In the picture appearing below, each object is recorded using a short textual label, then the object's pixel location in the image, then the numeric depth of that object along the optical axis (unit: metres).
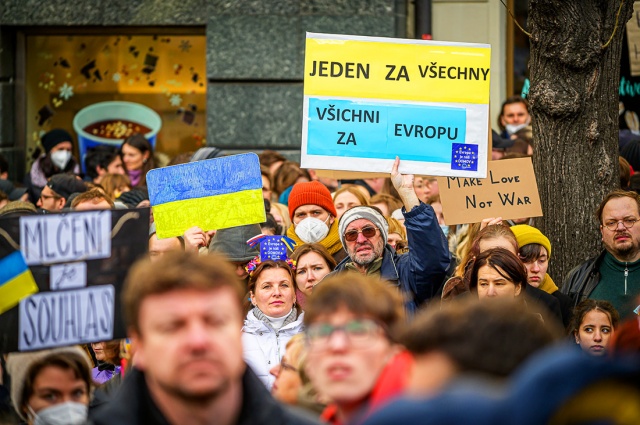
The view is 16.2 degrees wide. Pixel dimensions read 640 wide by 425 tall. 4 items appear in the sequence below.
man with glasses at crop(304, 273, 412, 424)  5.31
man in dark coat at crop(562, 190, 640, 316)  12.27
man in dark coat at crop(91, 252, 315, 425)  5.02
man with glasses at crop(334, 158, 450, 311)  11.33
